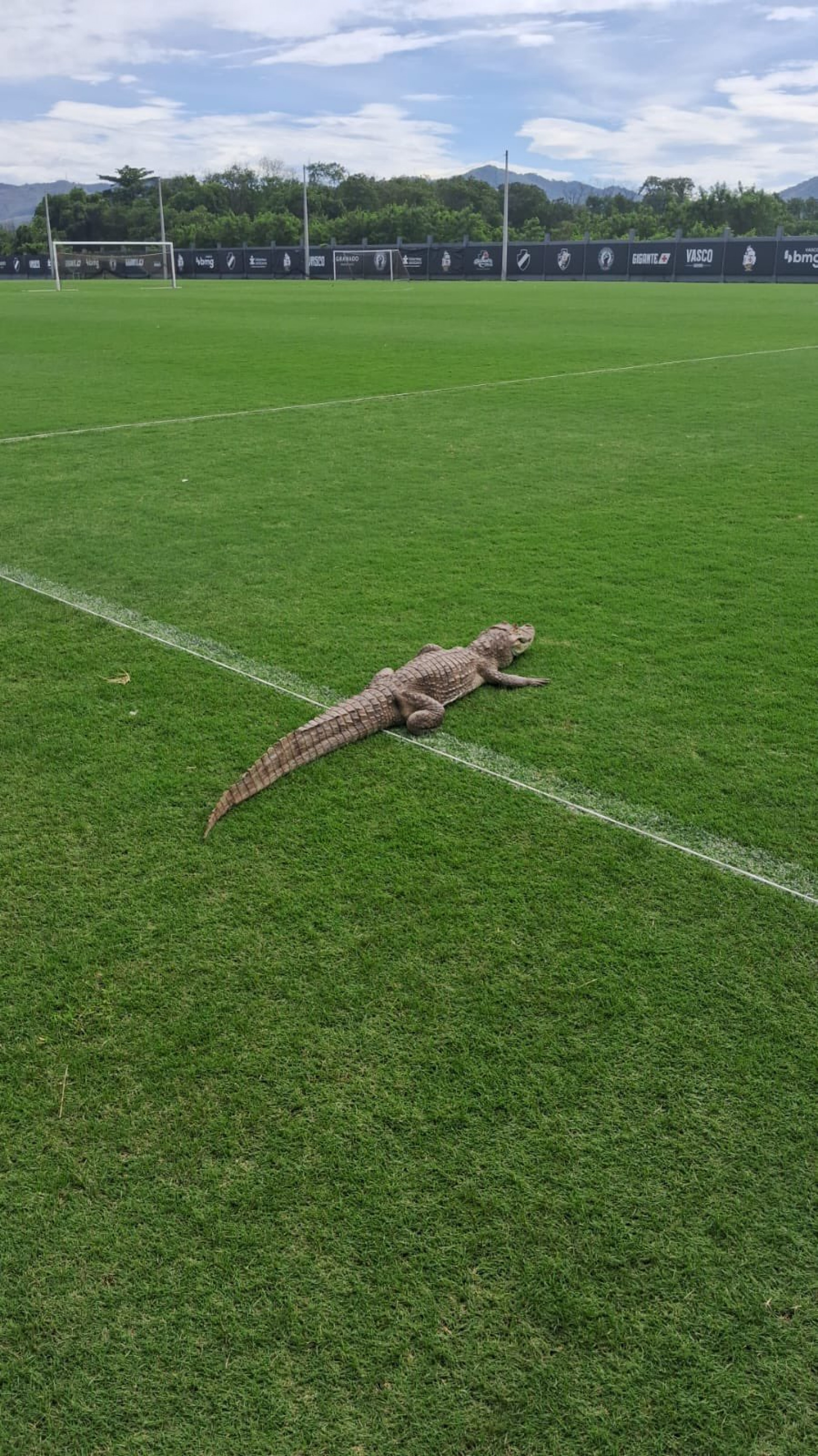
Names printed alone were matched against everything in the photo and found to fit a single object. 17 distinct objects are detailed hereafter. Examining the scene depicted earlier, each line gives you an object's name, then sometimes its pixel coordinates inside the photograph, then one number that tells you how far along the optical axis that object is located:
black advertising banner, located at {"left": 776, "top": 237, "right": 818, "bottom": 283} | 45.12
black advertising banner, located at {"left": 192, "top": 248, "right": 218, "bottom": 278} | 64.69
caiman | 3.92
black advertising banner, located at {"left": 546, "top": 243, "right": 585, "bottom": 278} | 52.19
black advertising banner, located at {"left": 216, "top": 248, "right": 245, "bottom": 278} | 62.94
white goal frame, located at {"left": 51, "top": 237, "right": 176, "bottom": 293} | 40.12
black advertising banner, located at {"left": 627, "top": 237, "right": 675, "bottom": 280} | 48.91
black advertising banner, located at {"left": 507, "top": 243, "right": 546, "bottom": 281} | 53.91
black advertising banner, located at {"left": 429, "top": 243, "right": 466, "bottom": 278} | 56.31
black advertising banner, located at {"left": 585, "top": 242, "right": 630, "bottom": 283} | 50.53
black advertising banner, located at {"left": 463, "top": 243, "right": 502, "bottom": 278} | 54.97
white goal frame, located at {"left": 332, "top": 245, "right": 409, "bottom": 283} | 57.28
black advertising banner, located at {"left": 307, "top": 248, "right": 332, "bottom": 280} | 60.28
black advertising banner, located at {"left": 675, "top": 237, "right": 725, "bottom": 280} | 47.34
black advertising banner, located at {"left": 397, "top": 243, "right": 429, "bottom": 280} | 57.81
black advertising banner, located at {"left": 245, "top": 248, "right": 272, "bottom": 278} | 62.53
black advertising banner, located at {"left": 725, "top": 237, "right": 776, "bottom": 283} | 46.06
